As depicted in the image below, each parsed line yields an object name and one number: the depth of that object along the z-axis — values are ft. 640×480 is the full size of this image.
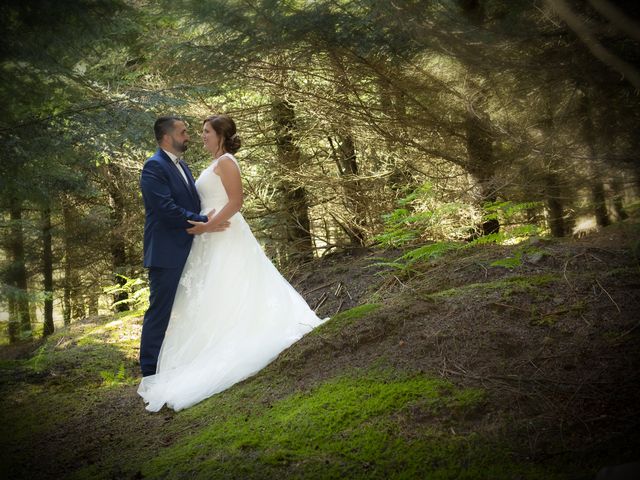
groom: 17.06
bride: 15.98
